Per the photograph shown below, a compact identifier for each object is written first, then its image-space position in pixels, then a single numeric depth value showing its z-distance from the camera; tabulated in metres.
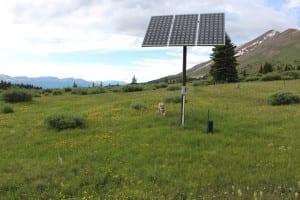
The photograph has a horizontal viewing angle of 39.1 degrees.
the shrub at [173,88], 46.18
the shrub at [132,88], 50.91
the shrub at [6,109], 29.12
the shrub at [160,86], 56.42
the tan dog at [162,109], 20.73
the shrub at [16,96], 38.50
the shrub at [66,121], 19.06
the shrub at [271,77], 56.34
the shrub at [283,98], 24.94
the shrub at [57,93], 54.73
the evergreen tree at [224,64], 61.12
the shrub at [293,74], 56.72
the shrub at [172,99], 26.62
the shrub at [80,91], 50.58
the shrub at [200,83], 56.91
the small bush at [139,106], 24.66
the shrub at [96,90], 50.72
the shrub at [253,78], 59.53
